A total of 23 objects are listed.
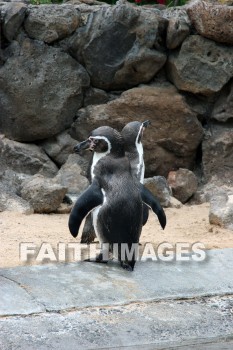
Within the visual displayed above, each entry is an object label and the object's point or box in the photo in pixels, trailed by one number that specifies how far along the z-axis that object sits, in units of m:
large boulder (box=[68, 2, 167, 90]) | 17.94
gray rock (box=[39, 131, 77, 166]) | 18.33
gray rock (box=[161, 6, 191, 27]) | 18.33
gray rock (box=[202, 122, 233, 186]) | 18.64
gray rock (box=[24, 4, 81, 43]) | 17.52
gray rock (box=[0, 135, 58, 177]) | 17.86
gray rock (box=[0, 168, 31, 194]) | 17.18
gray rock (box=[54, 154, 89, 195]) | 17.37
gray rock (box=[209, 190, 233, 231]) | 15.54
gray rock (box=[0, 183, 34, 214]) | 15.98
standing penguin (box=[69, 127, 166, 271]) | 11.75
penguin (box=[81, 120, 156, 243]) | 15.09
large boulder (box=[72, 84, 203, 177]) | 18.28
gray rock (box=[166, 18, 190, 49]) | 18.06
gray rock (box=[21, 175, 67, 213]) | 16.17
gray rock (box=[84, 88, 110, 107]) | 18.41
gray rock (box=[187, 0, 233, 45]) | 17.89
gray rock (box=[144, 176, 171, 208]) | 17.12
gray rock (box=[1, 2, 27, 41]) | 17.41
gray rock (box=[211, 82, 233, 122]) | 18.64
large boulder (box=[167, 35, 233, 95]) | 18.22
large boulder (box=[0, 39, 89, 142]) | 17.64
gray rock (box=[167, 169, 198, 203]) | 18.00
